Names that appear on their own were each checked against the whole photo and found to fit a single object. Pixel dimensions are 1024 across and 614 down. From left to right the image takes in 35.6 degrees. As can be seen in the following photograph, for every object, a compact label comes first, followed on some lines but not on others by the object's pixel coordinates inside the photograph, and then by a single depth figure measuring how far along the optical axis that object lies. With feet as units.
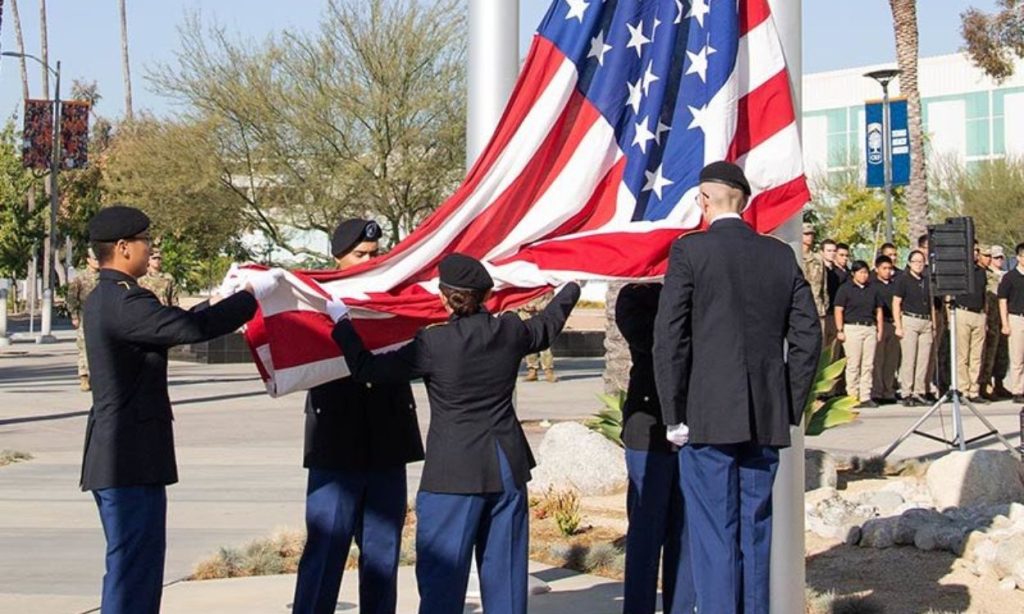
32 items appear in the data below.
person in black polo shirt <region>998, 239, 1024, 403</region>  66.69
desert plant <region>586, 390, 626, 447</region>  41.78
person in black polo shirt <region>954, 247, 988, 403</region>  66.95
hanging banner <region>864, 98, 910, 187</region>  89.51
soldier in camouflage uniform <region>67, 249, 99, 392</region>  64.44
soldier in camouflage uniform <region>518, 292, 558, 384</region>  86.63
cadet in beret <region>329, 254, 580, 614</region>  21.26
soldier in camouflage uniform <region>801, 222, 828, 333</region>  57.57
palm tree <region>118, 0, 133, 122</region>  283.59
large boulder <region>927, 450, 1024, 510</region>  37.37
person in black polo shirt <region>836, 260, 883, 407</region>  66.54
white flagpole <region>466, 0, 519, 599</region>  27.07
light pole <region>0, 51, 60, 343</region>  145.69
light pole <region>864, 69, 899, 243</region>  84.48
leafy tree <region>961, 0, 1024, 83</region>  131.44
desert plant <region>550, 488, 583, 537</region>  34.58
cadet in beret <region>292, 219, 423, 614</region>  22.89
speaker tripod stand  46.21
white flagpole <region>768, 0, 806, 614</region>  23.44
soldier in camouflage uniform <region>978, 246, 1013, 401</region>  69.26
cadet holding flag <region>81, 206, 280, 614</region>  20.54
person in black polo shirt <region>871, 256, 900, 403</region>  67.62
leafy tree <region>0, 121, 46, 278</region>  194.39
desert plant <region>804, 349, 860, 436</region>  40.81
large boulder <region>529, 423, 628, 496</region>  40.40
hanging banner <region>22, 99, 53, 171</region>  154.30
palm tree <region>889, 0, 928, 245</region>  106.63
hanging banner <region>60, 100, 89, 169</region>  154.40
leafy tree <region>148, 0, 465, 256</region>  87.40
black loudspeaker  49.01
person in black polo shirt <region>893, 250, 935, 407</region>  65.80
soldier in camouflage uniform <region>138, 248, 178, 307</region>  54.03
